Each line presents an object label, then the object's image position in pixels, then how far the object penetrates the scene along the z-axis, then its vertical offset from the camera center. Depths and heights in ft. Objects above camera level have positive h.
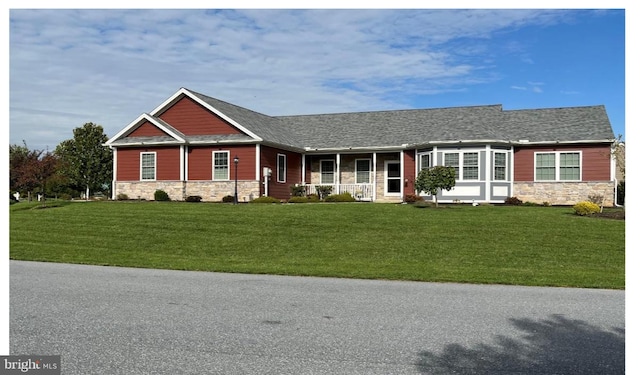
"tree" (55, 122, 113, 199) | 153.99 +7.81
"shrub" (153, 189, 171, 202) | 97.76 -1.03
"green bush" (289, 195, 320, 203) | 95.20 -1.43
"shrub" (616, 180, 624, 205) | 96.63 -0.44
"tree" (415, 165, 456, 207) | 78.23 +1.60
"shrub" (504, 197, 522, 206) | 91.55 -1.50
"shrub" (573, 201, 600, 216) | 72.54 -2.14
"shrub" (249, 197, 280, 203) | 91.15 -1.51
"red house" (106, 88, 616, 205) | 93.20 +6.24
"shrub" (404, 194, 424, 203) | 90.33 -1.10
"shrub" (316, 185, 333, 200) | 102.32 -0.08
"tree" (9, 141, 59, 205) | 101.55 +3.66
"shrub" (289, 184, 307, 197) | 102.99 +0.07
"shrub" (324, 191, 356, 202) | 97.04 -1.22
